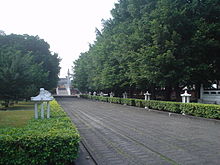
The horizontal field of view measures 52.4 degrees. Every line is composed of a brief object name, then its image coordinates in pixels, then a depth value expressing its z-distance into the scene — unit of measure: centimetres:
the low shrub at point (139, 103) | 2118
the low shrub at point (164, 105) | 1551
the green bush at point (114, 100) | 2960
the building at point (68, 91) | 8032
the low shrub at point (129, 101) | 2433
